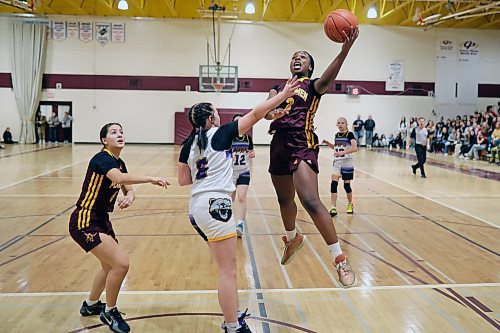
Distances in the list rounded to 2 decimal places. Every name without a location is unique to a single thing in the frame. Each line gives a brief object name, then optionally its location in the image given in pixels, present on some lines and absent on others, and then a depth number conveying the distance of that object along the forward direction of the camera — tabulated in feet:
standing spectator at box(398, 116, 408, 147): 86.02
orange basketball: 14.37
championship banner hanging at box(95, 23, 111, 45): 83.82
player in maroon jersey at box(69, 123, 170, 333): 13.20
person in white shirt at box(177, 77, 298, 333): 11.61
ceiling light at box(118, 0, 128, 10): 74.06
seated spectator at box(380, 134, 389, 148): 88.69
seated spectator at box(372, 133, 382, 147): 88.63
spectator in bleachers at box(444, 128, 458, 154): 75.41
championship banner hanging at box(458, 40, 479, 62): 88.94
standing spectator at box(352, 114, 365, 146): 86.27
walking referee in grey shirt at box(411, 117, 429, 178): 47.06
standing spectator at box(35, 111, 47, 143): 85.51
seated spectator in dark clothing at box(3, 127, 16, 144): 83.61
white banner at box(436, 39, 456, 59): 88.58
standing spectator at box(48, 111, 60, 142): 85.56
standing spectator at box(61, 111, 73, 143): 85.25
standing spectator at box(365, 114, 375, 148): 86.63
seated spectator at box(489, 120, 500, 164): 61.41
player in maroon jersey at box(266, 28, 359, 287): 14.03
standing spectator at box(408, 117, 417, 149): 83.97
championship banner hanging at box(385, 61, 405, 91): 87.30
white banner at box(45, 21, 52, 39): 83.59
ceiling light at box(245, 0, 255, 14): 74.13
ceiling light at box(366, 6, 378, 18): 75.57
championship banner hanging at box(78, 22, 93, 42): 83.68
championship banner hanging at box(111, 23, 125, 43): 83.87
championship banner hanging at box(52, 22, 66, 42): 83.71
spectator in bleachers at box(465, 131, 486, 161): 65.92
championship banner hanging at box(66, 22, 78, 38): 83.71
